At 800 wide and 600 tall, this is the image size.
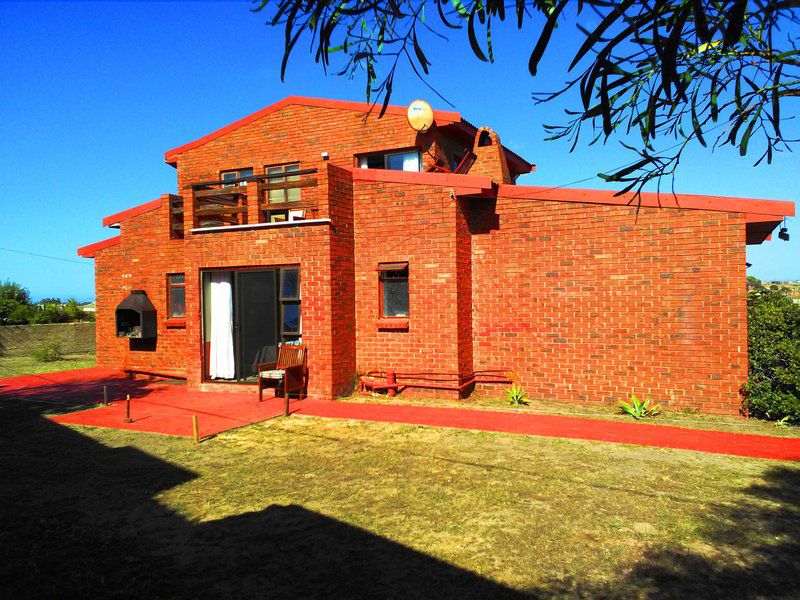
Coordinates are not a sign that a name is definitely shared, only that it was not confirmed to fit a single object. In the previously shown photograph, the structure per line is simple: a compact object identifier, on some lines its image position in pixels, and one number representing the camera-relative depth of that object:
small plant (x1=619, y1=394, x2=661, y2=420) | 9.01
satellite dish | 12.27
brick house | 9.20
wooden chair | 10.38
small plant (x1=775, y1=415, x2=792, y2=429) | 8.29
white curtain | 11.70
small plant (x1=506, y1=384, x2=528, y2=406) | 10.23
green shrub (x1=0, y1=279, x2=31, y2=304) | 32.47
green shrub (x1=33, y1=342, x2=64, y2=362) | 19.70
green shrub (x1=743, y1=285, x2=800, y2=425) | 8.31
